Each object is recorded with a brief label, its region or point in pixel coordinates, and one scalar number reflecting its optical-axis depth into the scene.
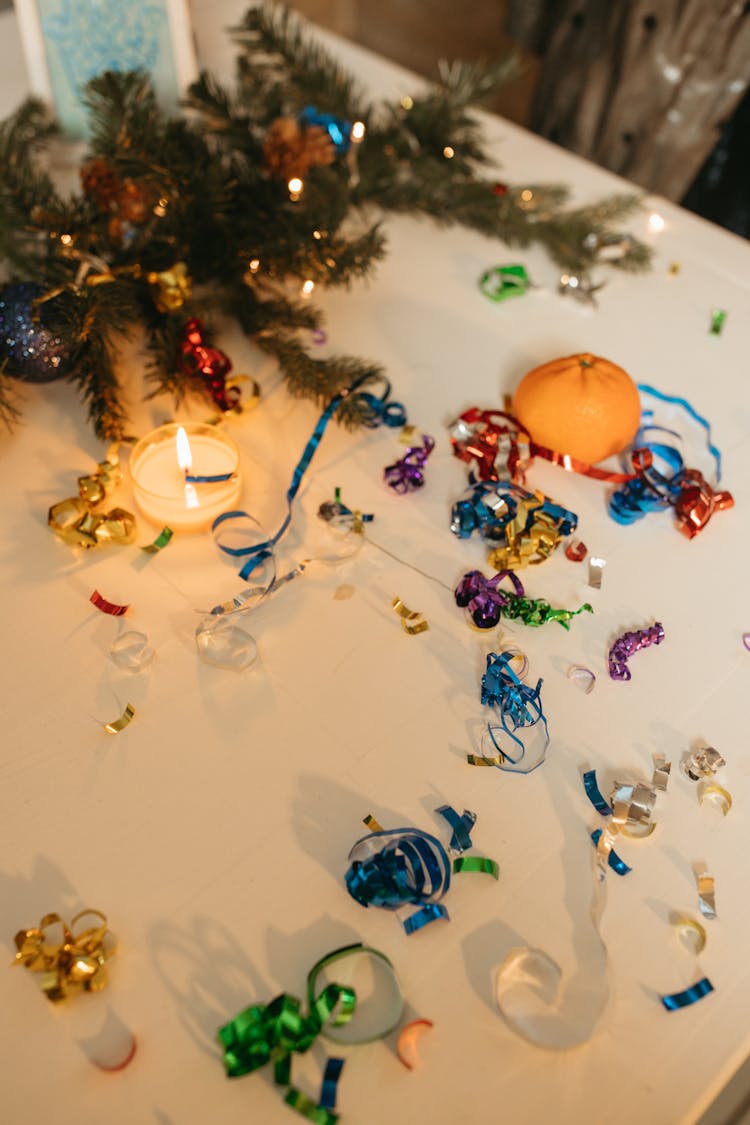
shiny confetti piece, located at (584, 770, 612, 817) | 0.76
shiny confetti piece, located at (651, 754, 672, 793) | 0.77
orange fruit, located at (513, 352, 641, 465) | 0.96
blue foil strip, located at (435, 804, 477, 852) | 0.73
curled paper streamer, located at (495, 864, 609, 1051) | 0.66
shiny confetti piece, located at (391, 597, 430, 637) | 0.86
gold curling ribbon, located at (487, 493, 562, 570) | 0.91
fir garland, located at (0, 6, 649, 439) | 1.02
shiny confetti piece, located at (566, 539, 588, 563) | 0.93
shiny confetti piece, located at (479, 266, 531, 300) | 1.18
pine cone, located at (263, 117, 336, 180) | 1.13
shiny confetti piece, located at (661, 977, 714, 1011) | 0.67
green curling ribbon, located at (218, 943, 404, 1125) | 0.63
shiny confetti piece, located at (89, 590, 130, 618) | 0.86
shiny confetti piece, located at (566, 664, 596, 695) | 0.83
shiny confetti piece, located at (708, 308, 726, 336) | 1.14
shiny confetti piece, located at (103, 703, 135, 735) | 0.78
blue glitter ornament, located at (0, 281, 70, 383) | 0.96
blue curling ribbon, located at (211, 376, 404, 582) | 0.90
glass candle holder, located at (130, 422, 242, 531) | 0.91
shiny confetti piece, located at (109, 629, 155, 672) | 0.82
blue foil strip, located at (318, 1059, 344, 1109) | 0.62
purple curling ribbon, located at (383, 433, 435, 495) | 0.97
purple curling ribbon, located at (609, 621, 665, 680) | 0.84
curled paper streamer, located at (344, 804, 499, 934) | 0.69
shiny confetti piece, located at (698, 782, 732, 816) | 0.77
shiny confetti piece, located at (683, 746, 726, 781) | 0.78
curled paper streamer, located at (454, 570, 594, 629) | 0.86
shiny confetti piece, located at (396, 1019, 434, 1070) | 0.64
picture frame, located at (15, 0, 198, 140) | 1.19
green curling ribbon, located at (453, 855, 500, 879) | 0.72
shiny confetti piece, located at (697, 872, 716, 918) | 0.71
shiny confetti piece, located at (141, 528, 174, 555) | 0.91
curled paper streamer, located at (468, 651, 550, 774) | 0.78
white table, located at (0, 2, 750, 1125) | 0.64
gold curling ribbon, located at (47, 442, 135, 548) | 0.89
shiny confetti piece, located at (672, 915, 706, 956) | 0.70
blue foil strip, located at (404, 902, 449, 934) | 0.69
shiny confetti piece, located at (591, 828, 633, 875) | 0.73
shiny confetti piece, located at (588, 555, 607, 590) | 0.91
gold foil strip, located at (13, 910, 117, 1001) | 0.65
